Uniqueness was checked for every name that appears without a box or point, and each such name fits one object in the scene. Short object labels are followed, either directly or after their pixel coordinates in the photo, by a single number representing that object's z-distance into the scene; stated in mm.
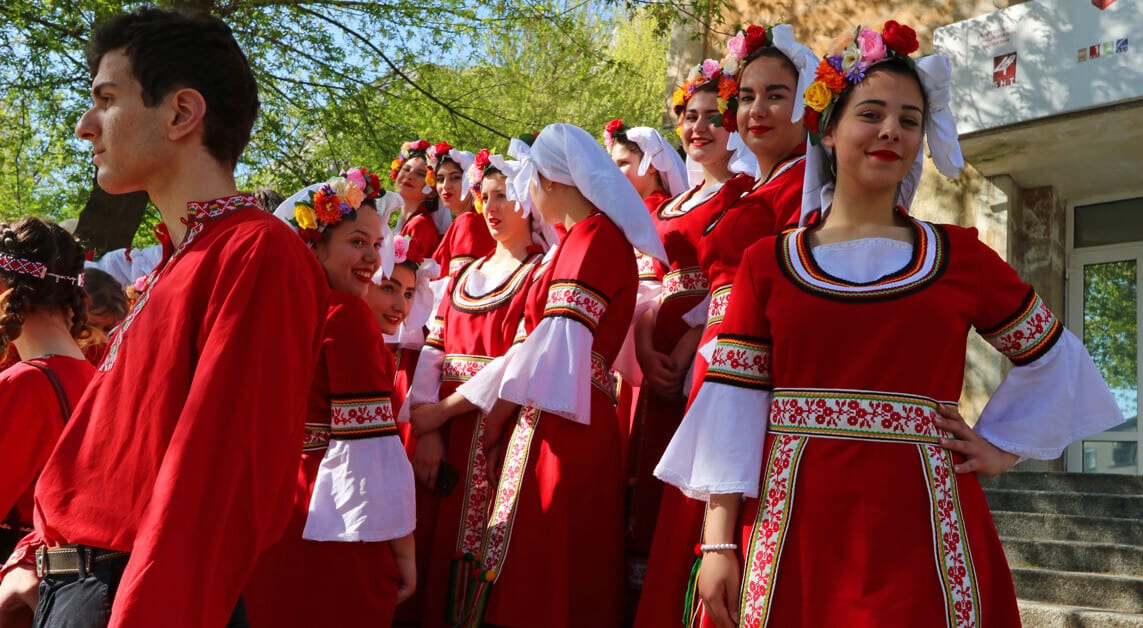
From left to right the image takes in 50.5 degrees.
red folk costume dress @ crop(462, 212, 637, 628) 3893
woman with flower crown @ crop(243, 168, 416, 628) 3766
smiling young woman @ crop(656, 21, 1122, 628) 2574
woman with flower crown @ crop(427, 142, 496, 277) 6254
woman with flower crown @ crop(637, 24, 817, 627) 3812
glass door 10148
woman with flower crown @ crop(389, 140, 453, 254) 7339
